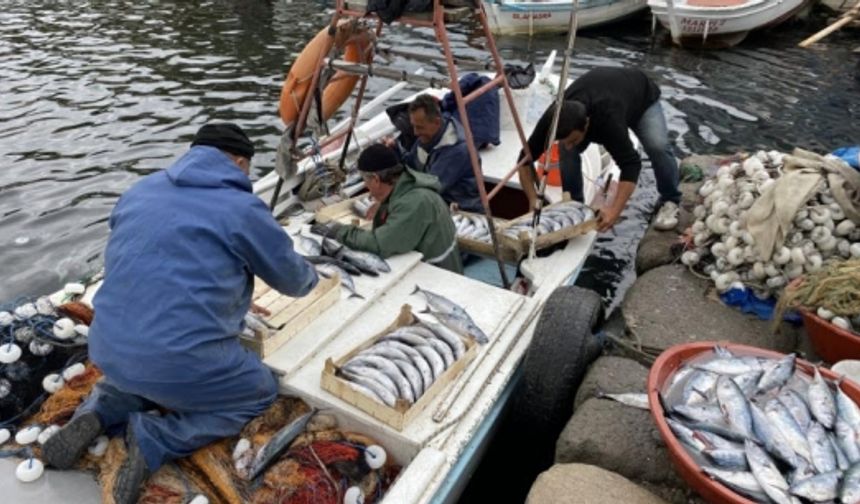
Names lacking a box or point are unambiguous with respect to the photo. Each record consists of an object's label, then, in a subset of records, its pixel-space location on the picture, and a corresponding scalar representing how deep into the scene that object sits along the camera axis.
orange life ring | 6.22
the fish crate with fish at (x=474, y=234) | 6.27
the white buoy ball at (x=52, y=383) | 4.72
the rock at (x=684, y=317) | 5.36
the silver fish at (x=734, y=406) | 3.74
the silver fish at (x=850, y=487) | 3.22
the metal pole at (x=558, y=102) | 5.44
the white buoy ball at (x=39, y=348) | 4.70
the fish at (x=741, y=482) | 3.34
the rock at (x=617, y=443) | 4.13
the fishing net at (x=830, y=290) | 4.66
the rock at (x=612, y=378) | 4.70
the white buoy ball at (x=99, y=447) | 4.34
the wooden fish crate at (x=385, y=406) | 4.04
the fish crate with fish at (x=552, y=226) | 6.16
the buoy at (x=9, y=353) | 4.49
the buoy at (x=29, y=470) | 4.19
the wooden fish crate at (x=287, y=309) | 4.59
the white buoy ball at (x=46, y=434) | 4.37
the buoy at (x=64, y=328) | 4.76
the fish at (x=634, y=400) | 4.39
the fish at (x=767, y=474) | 3.29
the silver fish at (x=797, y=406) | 3.76
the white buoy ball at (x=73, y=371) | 4.77
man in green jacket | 5.43
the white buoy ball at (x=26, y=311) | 4.82
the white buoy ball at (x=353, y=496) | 3.96
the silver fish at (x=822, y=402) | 3.73
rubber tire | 4.73
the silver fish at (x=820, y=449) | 3.49
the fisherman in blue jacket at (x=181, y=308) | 3.64
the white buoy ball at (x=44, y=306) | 4.93
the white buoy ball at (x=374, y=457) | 4.09
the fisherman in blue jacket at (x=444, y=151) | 6.73
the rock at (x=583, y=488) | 3.76
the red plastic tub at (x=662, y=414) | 3.40
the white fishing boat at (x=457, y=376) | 4.08
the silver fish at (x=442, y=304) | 5.11
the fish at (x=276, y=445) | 4.09
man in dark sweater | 6.44
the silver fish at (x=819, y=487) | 3.28
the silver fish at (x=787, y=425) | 3.61
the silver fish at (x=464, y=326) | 4.89
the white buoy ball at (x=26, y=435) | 4.39
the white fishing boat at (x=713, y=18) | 17.69
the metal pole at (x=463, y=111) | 5.18
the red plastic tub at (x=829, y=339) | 4.53
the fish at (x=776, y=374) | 4.01
